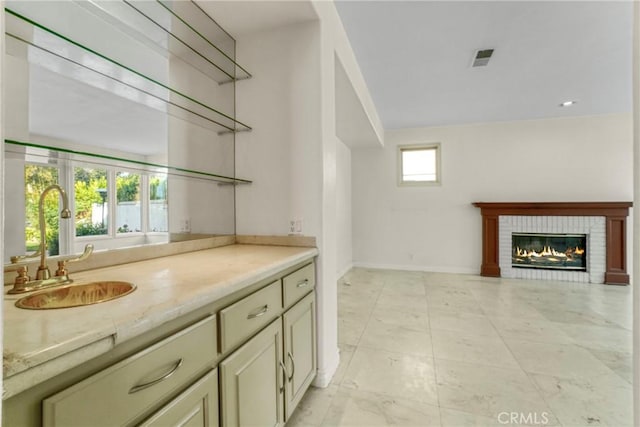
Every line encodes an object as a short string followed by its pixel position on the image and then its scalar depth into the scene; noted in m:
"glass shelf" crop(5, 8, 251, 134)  1.09
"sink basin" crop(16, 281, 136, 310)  0.96
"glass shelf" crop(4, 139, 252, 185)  1.05
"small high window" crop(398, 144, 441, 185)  5.41
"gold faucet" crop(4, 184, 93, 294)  0.97
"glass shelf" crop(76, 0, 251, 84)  1.55
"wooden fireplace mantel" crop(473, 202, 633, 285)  4.41
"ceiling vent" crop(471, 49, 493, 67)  2.74
